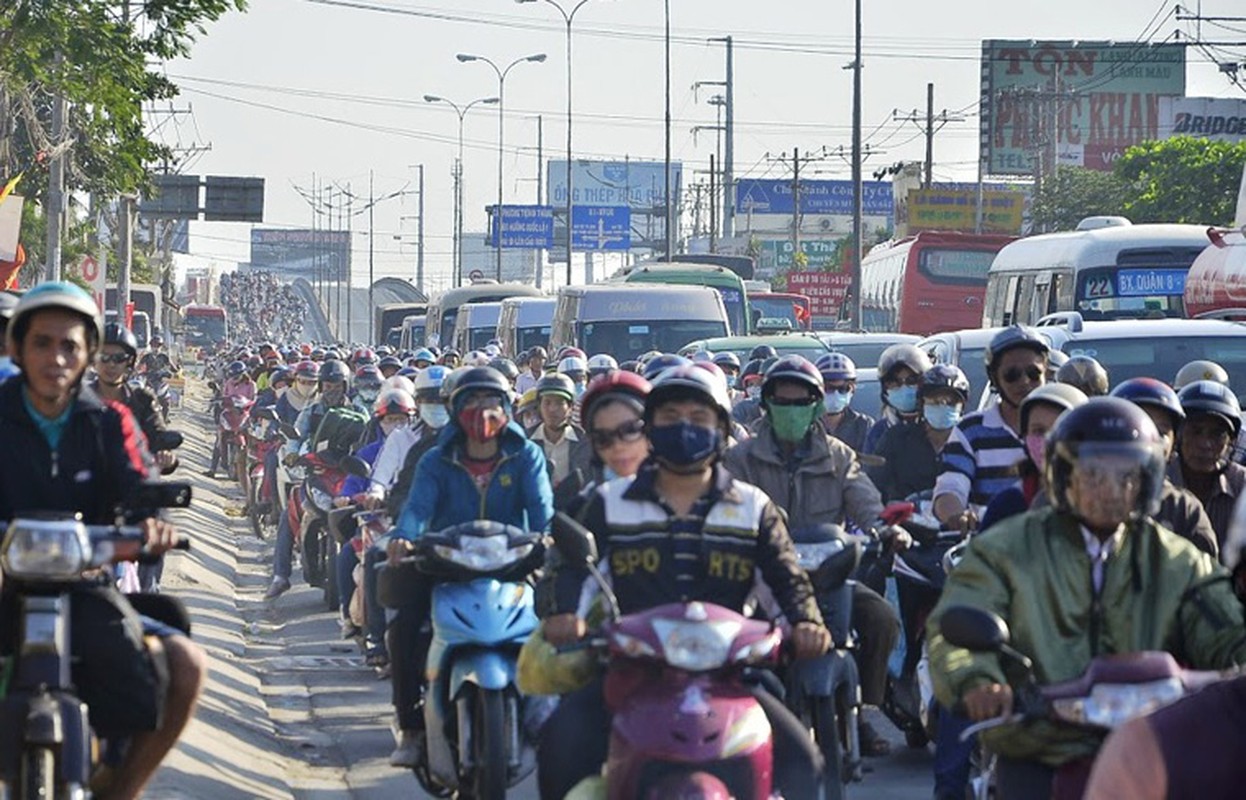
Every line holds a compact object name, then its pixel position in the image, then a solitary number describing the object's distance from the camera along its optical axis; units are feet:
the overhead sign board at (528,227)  334.44
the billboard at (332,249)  621.31
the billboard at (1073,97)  312.50
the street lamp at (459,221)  364.79
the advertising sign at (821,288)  285.23
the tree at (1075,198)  236.02
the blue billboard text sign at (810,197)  349.53
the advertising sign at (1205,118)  328.49
